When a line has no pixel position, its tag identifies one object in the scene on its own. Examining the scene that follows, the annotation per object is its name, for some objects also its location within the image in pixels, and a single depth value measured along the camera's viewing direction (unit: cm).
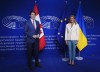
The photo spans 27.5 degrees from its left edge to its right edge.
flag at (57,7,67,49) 640
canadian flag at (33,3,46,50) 629
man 543
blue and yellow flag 643
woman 571
